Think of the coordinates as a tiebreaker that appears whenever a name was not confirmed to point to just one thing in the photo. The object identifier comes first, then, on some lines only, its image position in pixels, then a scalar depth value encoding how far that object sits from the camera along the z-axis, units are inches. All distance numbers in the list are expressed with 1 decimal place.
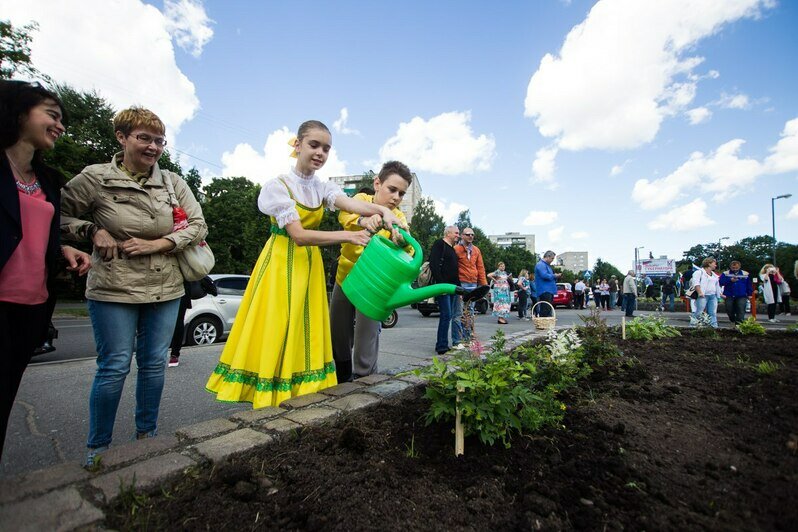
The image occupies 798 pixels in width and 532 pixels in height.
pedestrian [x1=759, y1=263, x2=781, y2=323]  389.4
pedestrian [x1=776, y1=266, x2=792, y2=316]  450.3
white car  236.7
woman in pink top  52.5
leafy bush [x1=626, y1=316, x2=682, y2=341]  183.6
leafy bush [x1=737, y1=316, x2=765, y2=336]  179.8
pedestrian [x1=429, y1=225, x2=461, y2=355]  196.9
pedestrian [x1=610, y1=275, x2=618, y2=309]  665.4
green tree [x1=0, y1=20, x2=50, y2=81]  494.3
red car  779.4
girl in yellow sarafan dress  81.6
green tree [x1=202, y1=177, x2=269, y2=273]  905.5
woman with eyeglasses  67.2
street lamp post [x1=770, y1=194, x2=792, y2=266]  804.6
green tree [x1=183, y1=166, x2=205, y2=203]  1027.8
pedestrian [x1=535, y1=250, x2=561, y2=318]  322.0
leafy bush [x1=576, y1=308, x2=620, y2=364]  128.3
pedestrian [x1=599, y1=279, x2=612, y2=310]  748.2
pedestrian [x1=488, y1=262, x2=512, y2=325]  379.6
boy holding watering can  99.9
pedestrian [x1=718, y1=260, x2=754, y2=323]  339.1
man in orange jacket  256.2
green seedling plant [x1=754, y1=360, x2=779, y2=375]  95.9
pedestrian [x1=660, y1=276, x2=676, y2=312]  669.4
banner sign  1576.5
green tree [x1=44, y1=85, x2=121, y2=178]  600.1
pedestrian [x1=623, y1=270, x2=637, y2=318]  451.5
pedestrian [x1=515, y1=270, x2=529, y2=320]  472.1
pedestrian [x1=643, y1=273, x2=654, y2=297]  872.5
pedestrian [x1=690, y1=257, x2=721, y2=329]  320.5
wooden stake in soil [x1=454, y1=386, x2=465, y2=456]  60.3
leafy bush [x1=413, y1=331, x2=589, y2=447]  60.8
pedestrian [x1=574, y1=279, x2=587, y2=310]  776.6
